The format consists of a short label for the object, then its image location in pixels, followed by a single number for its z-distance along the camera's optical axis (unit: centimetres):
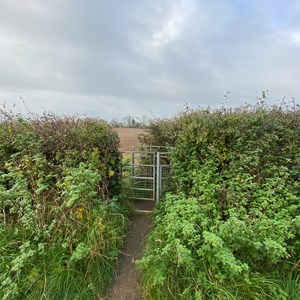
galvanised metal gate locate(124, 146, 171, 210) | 421
